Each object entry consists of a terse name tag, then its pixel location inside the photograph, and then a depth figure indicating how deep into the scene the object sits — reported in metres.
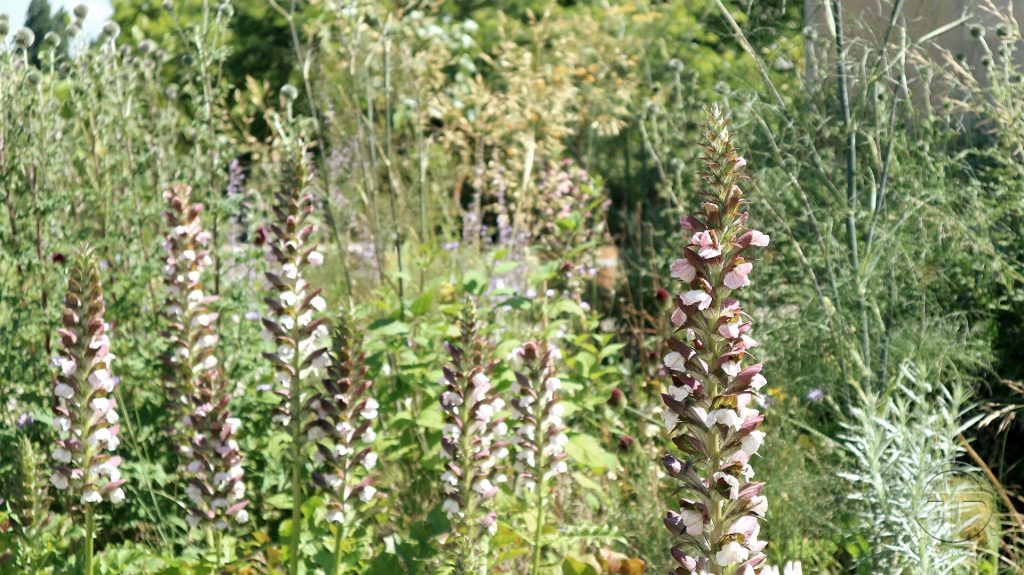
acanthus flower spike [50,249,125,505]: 2.66
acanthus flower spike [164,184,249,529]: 3.06
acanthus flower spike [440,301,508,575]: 2.82
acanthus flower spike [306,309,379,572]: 2.81
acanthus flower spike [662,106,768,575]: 1.77
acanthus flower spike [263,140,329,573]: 2.86
